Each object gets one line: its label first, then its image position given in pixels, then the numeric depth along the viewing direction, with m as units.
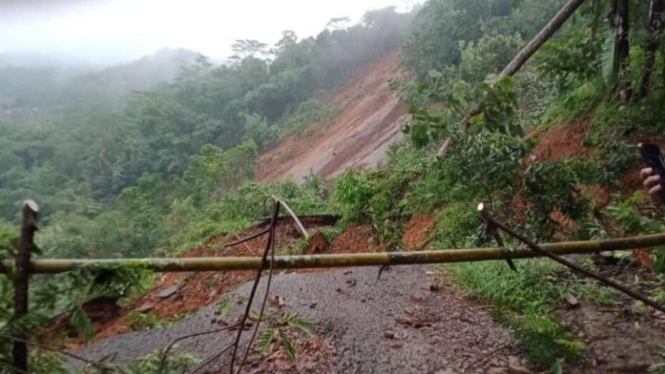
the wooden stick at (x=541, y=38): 4.21
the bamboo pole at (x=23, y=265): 0.95
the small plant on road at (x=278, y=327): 1.27
